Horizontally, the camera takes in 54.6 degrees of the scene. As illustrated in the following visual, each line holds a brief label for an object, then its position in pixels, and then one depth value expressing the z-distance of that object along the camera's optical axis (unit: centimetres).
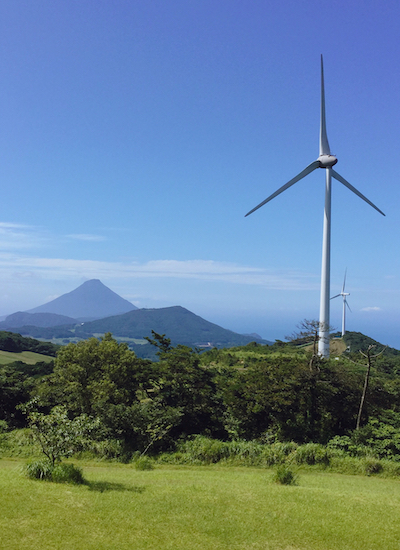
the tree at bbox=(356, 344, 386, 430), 2234
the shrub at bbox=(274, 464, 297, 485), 1510
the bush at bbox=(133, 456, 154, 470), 1916
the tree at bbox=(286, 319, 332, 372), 2597
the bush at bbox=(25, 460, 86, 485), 1287
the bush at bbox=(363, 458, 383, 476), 1931
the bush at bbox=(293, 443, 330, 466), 2028
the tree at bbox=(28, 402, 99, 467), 1325
